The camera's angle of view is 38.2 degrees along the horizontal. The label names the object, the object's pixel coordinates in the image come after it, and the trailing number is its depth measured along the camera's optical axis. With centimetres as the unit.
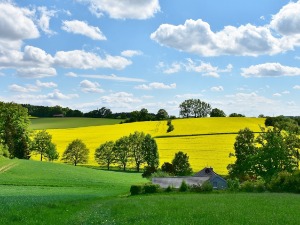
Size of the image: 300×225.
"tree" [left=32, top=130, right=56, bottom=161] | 11012
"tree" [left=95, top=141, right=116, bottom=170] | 10688
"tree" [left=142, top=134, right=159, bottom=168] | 10169
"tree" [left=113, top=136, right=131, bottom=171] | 10625
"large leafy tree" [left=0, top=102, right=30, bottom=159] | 10111
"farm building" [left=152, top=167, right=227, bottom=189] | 6462
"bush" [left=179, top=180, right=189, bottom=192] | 5712
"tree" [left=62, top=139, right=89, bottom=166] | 10962
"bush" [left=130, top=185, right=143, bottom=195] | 5509
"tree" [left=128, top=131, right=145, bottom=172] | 10570
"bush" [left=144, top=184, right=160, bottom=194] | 5642
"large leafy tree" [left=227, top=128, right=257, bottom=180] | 7169
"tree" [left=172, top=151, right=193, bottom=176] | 8812
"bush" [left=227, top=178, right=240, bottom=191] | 5684
